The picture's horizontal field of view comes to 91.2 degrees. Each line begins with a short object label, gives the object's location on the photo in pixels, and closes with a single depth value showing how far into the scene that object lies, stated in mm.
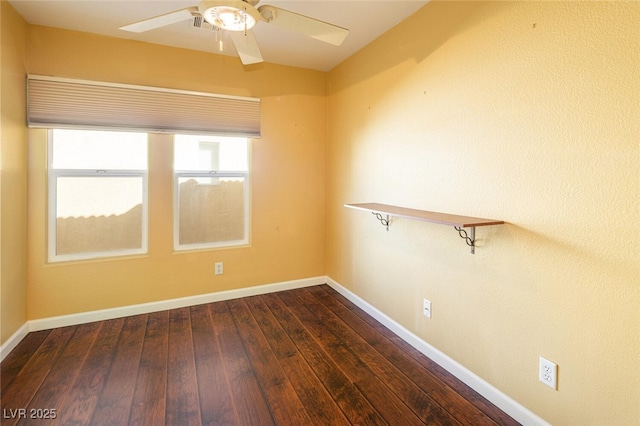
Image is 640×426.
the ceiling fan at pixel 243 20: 1456
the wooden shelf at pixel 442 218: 1685
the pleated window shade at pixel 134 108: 2529
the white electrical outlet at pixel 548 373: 1505
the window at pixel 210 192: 3064
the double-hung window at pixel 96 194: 2654
